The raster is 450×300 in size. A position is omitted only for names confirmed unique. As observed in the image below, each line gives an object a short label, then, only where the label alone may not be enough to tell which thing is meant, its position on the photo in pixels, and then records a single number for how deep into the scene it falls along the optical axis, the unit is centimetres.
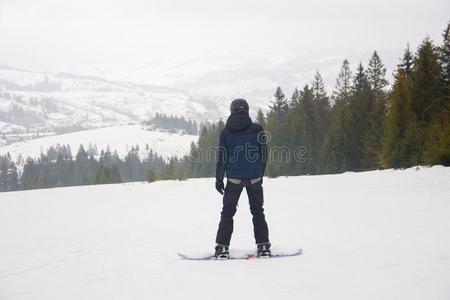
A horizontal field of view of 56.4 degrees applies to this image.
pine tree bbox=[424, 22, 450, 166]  1830
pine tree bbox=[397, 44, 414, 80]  4003
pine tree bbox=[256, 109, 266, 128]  7516
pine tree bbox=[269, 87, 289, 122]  7488
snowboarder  660
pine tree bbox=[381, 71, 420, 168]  3148
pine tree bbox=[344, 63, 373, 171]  4928
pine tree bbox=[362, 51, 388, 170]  4319
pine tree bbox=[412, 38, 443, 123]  3183
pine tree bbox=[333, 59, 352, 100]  6950
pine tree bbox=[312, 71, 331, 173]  5706
